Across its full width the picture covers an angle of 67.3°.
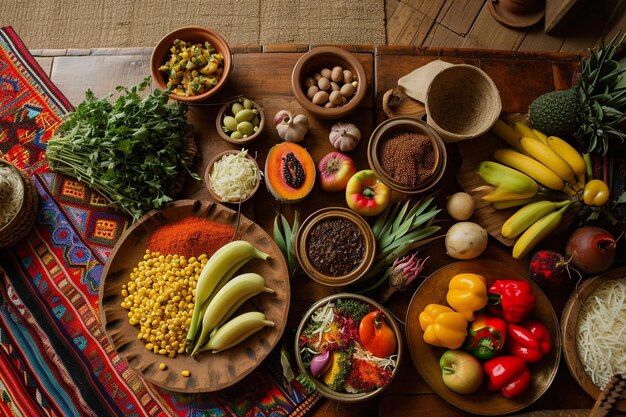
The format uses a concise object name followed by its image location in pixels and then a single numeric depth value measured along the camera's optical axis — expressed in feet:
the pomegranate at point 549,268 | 6.07
